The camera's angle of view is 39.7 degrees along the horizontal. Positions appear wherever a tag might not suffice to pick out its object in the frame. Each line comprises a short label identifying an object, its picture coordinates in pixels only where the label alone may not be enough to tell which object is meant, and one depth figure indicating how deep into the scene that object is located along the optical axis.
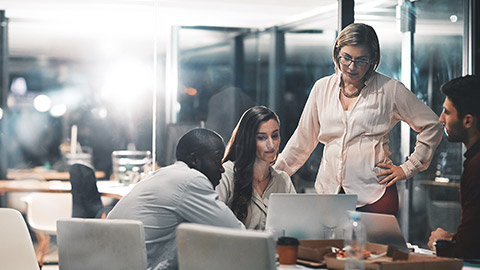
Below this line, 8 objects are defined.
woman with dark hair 4.03
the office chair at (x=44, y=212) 5.55
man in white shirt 3.15
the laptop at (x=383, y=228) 3.05
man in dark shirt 3.39
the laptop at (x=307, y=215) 3.06
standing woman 4.27
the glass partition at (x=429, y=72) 5.23
